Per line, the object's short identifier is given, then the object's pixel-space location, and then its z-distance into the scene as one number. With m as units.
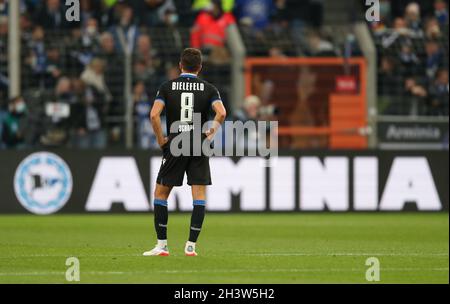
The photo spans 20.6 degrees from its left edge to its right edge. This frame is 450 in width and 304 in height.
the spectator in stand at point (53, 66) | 21.89
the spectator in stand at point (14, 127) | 20.98
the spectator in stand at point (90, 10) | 23.34
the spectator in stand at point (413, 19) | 24.28
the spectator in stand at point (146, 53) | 22.03
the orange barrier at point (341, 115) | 22.53
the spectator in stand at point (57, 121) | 21.14
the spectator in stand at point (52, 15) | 22.92
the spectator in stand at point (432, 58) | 23.45
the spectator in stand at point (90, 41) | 22.05
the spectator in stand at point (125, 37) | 22.14
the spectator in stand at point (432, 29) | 23.78
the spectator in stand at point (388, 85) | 22.98
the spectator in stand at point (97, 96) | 21.62
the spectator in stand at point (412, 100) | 23.09
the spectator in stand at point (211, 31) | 22.56
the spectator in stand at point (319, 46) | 22.97
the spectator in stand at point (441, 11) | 25.41
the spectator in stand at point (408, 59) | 23.41
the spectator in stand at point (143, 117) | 21.75
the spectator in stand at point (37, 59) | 21.94
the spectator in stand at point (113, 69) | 21.98
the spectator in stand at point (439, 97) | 23.06
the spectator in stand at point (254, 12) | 24.42
